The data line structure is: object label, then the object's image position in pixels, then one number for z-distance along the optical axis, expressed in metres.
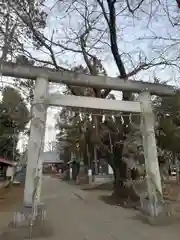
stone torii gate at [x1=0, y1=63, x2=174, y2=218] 4.35
